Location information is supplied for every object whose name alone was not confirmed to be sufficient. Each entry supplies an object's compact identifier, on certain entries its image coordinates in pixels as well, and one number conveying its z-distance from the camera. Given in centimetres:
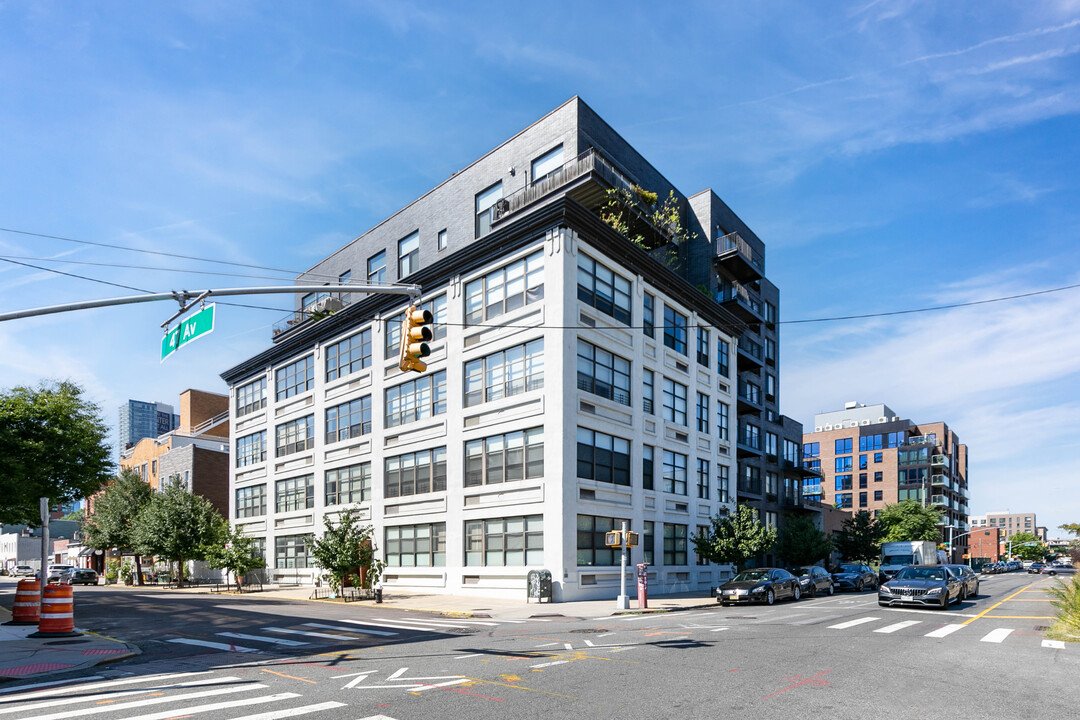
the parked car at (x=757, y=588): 2723
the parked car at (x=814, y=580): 3247
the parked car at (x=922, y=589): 2398
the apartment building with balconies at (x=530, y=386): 3156
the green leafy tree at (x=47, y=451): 3198
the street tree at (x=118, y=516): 5691
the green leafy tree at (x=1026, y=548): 16678
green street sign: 1281
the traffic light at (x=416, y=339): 1284
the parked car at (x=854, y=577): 3975
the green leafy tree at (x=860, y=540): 6172
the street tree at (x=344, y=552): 3241
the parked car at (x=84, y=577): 5441
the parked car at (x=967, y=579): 2828
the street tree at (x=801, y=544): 4928
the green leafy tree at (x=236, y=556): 4228
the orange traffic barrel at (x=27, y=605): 2033
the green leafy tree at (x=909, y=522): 7844
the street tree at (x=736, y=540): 3612
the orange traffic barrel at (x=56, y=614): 1675
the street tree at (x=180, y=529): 4591
